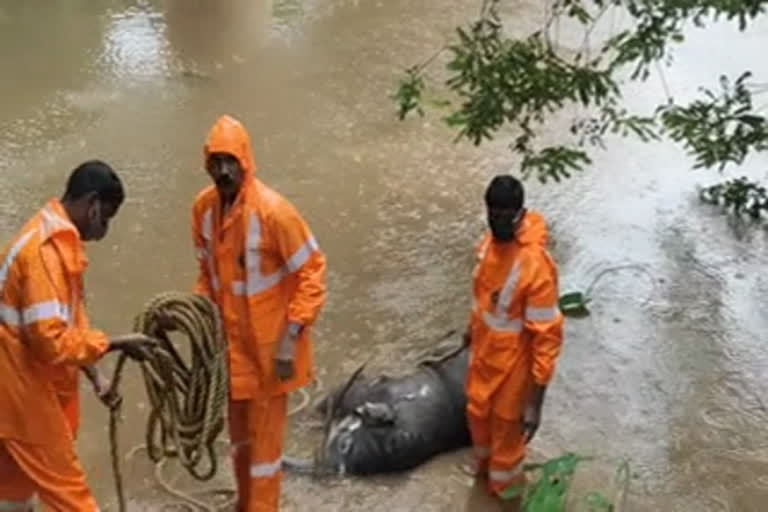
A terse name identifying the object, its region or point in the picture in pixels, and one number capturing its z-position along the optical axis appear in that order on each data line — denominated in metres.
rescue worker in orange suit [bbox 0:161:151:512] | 8.55
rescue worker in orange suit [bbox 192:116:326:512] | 9.86
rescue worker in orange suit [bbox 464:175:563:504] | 10.37
